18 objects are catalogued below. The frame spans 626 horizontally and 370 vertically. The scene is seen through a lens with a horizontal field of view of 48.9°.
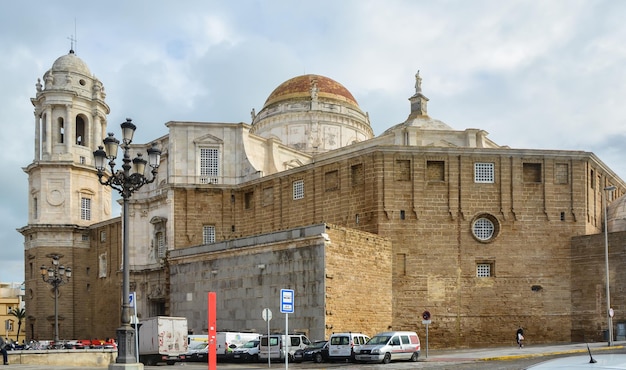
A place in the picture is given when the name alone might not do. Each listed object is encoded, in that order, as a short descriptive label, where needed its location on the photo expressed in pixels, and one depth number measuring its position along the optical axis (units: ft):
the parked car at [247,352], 98.43
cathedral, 112.47
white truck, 92.07
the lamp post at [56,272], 126.93
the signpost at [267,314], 76.44
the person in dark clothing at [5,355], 83.61
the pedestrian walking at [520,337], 109.43
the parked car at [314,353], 93.40
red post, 56.54
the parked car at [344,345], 90.79
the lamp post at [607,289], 106.14
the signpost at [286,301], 63.68
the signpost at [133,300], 64.76
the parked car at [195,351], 101.50
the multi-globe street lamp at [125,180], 59.11
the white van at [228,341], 98.63
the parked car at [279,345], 94.79
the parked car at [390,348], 87.76
